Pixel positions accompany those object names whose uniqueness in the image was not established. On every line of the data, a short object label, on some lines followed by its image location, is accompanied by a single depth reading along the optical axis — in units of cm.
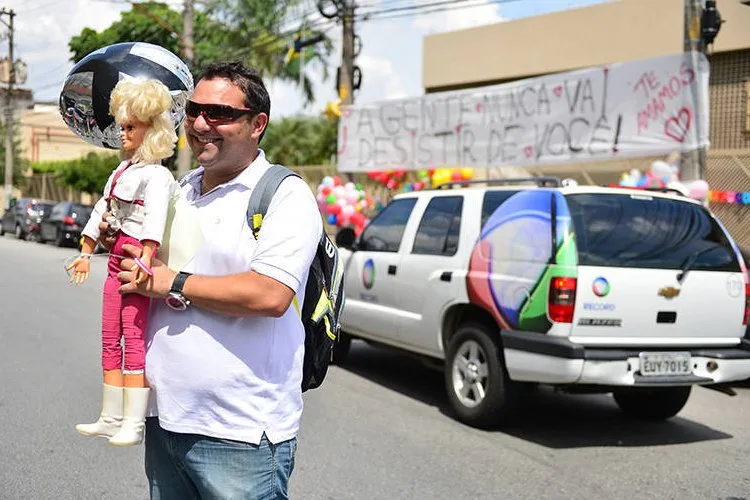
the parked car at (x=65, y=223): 2619
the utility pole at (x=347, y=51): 1720
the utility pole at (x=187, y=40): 2150
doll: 247
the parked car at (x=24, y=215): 3003
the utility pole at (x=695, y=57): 955
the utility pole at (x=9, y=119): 4212
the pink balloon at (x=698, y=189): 931
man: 226
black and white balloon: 272
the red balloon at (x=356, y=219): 1305
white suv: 565
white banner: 998
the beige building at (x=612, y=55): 1370
